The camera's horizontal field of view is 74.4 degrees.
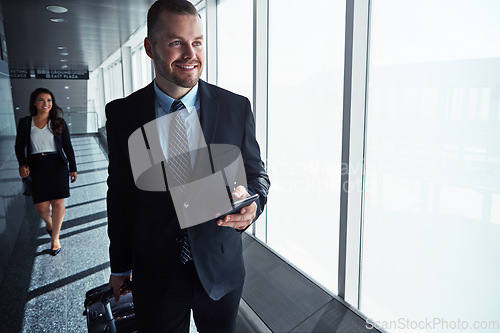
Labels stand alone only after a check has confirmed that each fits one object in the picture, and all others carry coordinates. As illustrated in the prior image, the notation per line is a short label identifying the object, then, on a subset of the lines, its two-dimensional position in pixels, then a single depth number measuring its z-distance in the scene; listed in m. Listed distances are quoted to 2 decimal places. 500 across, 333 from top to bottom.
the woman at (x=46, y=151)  3.41
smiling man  1.15
